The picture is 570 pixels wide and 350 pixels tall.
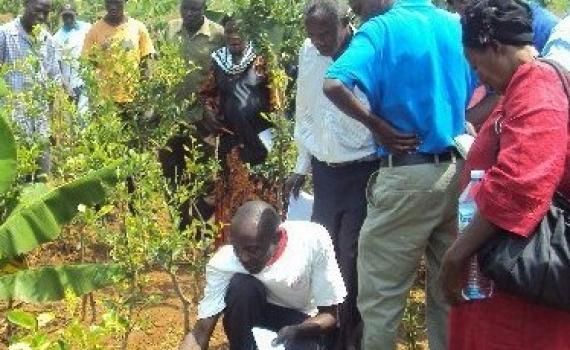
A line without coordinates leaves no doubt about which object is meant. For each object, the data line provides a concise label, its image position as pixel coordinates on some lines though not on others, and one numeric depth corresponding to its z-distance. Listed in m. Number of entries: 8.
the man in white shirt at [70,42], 6.14
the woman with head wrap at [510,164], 2.40
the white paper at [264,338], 3.31
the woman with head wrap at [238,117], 5.71
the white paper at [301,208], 4.65
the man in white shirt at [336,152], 4.26
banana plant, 3.90
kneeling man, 3.46
